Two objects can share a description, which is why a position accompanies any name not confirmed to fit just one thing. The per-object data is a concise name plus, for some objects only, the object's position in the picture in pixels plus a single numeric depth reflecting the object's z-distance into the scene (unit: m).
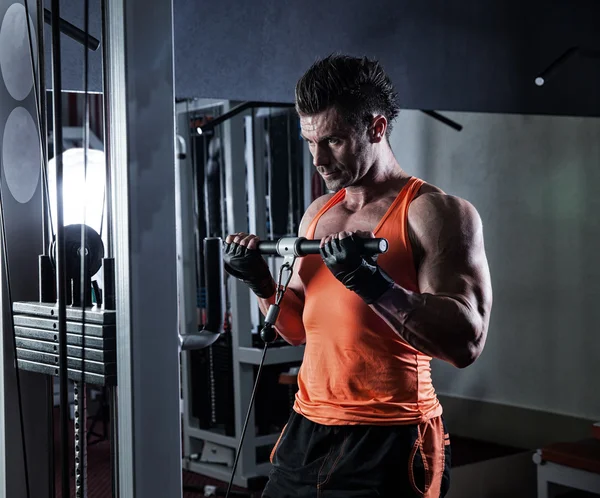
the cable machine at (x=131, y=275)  1.19
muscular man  1.52
